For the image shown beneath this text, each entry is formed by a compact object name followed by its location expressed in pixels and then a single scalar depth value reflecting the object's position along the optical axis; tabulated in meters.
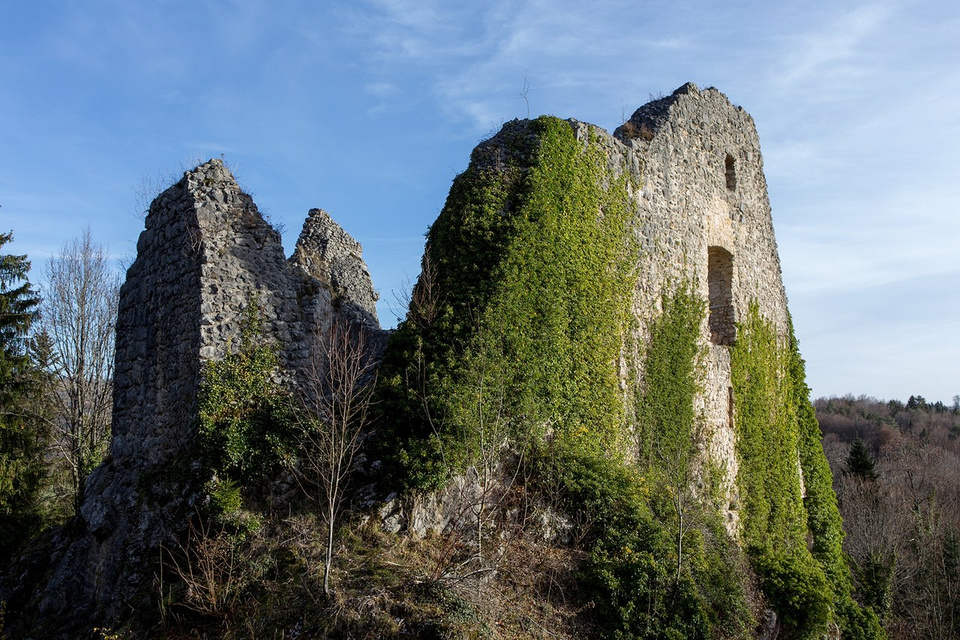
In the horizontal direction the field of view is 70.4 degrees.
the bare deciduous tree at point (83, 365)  19.22
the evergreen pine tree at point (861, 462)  31.50
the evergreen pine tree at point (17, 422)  15.70
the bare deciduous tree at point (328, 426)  7.52
